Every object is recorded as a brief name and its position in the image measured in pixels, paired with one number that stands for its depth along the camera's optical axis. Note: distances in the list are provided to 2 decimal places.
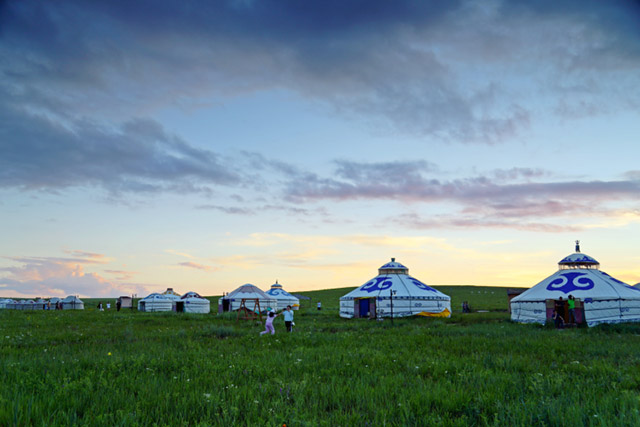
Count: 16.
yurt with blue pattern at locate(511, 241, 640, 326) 27.23
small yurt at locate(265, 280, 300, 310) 58.28
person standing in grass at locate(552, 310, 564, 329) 24.78
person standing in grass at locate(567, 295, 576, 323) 25.15
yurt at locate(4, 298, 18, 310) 80.00
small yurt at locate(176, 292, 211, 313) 54.78
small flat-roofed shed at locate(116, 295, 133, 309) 74.79
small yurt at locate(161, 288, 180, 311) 56.38
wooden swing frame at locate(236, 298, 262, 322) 32.58
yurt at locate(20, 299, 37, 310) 76.62
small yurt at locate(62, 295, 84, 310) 75.19
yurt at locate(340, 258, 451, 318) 35.91
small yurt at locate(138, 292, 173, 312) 57.84
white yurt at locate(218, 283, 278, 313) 48.31
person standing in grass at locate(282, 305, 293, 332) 21.25
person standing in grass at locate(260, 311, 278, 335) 19.16
